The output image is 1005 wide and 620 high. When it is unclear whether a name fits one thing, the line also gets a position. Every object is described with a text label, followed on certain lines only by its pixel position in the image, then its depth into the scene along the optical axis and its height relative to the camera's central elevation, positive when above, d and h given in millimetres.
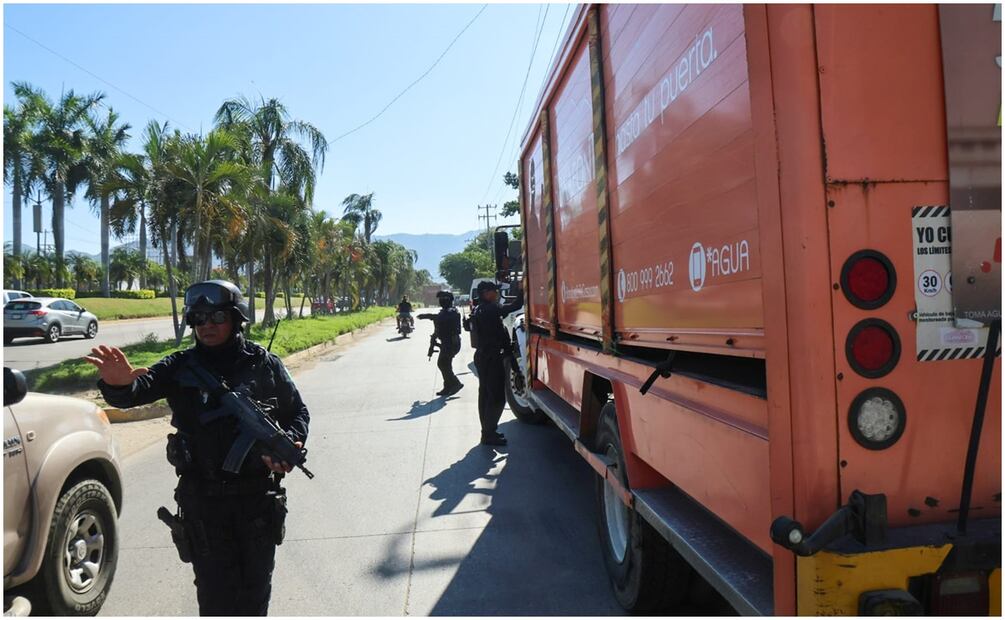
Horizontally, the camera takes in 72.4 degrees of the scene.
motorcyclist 27281 +379
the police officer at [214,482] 2795 -644
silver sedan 21156 +439
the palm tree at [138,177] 15531 +3469
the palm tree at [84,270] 53238 +4866
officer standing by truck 7430 -423
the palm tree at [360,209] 62562 +10361
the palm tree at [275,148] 24953 +6774
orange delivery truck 1903 +15
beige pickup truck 3076 -844
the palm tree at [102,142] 40156 +11343
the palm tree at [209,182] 15766 +3418
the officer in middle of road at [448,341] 11227 -364
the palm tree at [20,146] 34719 +9702
